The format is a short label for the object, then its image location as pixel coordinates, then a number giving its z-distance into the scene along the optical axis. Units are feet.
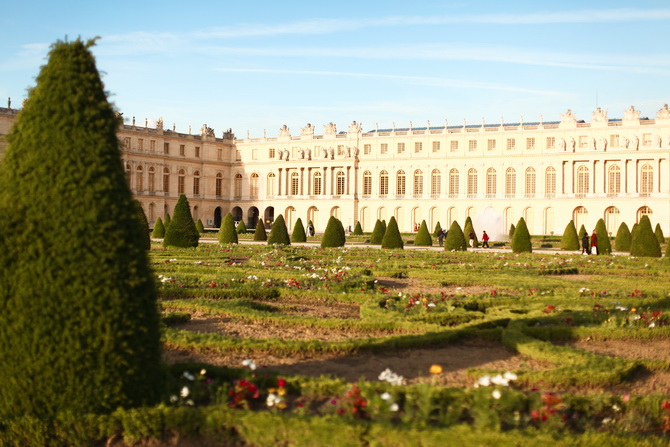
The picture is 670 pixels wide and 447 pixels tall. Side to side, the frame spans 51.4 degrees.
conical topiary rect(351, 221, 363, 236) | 154.08
